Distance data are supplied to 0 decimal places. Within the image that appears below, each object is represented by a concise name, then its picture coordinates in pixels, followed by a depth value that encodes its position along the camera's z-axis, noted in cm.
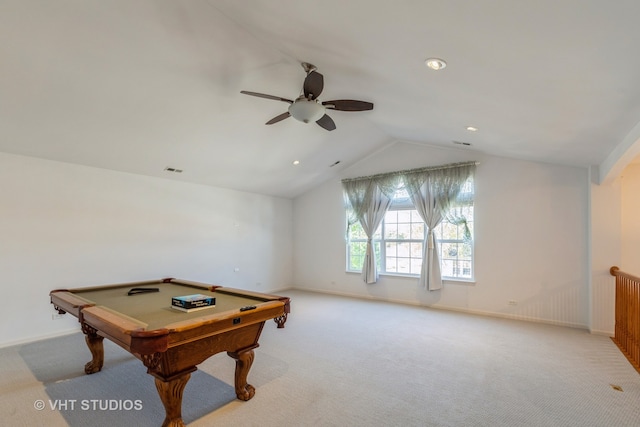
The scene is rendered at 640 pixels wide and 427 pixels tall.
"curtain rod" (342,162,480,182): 562
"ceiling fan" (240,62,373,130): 290
